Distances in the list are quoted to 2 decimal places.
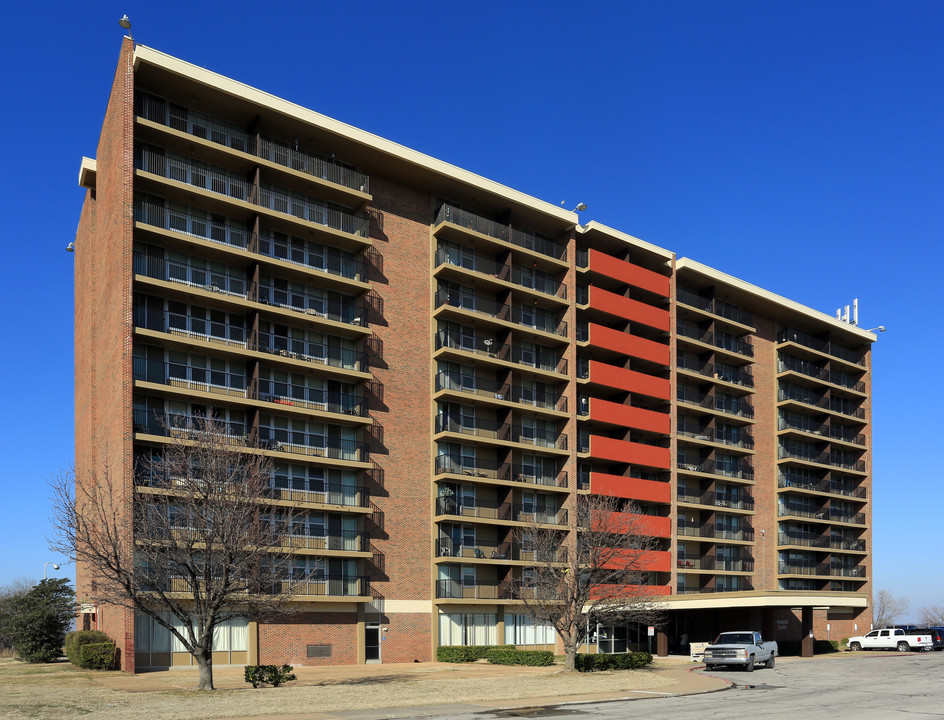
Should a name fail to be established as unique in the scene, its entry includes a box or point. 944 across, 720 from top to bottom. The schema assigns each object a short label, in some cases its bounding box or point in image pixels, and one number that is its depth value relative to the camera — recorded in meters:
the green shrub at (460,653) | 46.06
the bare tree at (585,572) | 39.66
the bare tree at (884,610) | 175.20
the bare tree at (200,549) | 28.88
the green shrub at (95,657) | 37.47
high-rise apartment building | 41.03
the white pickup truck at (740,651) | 43.44
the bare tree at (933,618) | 170.73
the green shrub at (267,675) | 30.72
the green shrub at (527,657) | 44.16
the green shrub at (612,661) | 39.91
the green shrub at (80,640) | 38.34
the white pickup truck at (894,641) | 60.44
